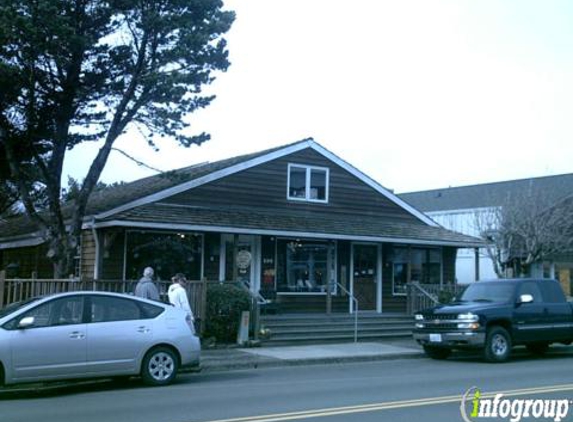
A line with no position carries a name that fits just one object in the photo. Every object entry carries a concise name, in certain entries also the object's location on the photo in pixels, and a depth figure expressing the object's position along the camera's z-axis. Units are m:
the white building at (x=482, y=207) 34.16
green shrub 17.09
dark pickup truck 15.27
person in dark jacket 14.78
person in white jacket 14.48
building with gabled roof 19.14
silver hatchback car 10.53
